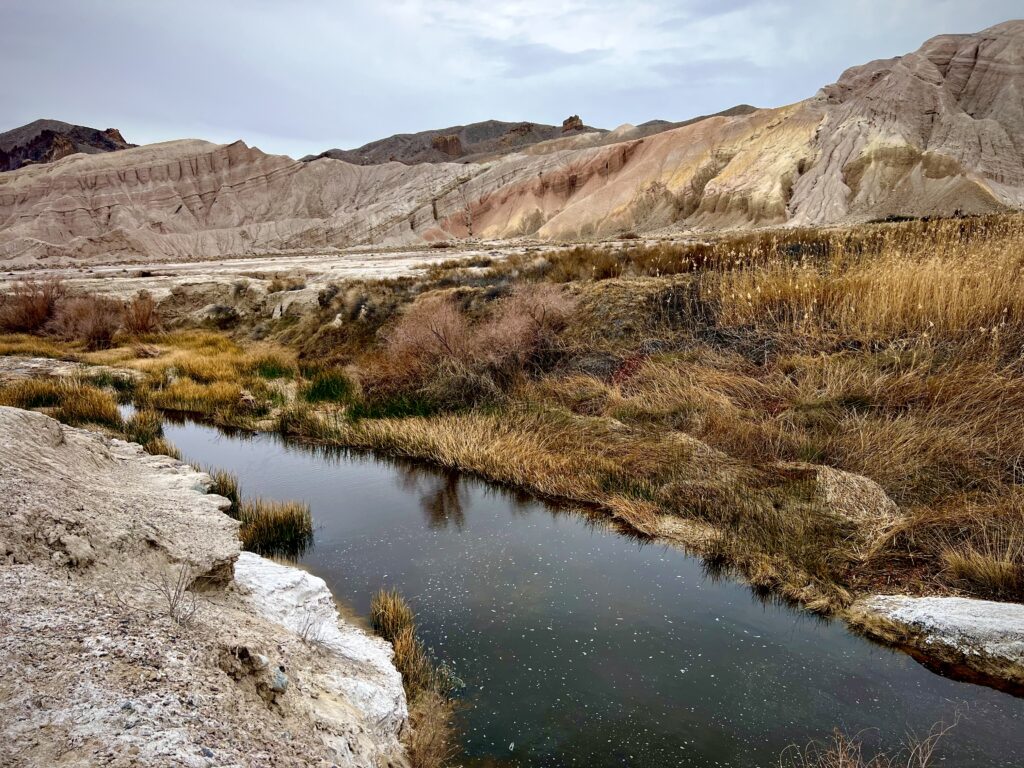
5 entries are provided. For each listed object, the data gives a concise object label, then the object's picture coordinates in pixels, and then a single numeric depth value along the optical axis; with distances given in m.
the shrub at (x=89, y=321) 15.77
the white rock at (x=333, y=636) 3.42
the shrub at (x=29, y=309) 17.30
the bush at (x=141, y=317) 16.84
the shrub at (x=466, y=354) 9.59
